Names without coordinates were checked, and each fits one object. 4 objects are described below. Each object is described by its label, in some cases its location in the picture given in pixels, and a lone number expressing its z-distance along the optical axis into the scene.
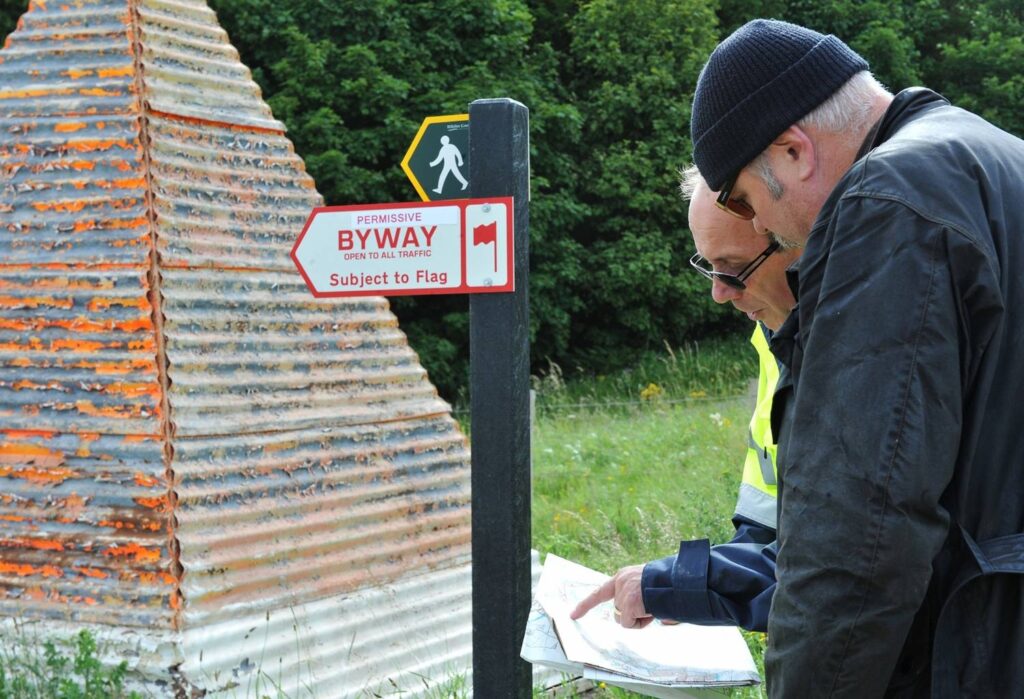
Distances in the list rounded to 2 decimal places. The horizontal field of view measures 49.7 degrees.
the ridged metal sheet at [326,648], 3.64
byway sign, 2.56
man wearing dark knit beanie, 1.48
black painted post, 2.57
